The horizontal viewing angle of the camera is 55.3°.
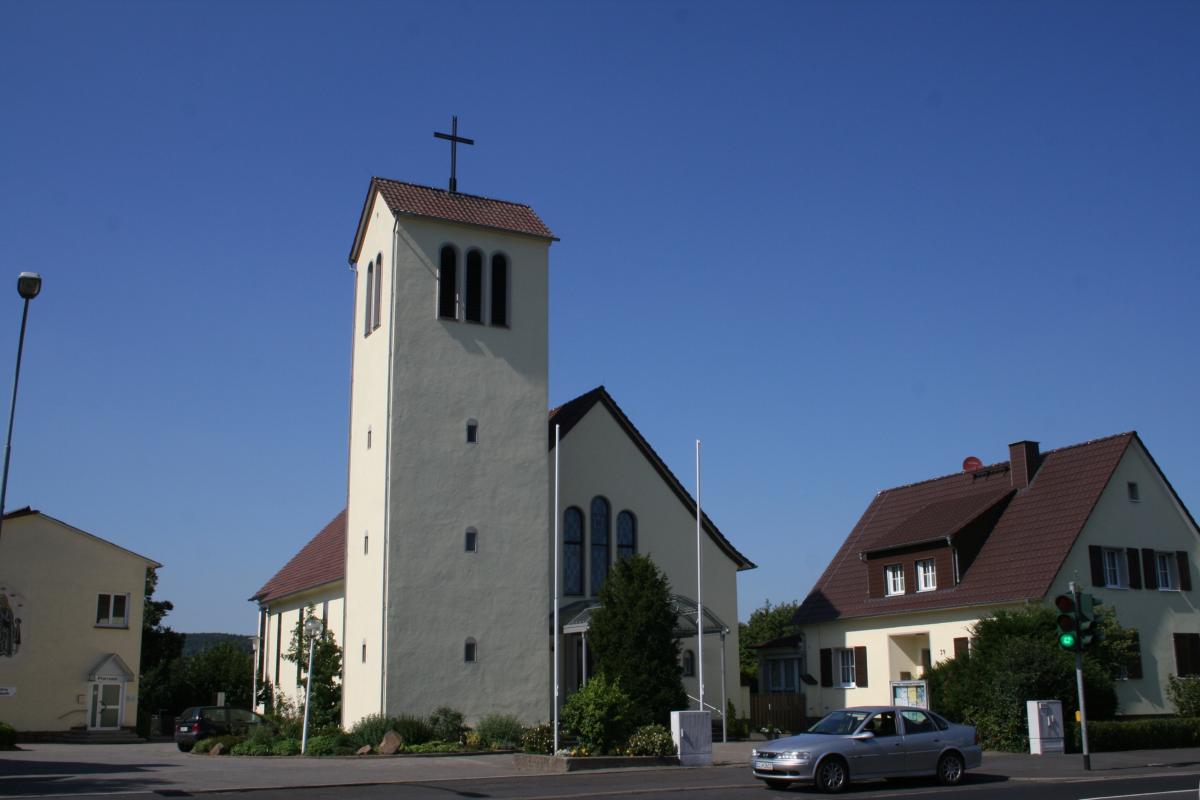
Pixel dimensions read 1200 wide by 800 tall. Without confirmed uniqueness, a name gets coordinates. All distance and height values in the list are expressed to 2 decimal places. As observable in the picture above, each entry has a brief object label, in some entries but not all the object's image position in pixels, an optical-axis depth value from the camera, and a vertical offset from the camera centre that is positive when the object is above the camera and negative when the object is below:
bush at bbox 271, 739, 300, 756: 29.55 -2.27
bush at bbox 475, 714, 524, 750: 30.47 -2.01
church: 31.97 +4.81
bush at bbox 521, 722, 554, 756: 25.64 -1.89
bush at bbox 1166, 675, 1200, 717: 34.69 -1.39
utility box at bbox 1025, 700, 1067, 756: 27.75 -1.81
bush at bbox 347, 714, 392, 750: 29.77 -1.89
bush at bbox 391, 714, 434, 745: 30.08 -1.88
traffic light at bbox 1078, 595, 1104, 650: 22.12 +0.48
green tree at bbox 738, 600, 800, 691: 70.31 +1.71
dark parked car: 34.81 -1.98
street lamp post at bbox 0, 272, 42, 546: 20.62 +6.60
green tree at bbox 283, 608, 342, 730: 33.91 -0.80
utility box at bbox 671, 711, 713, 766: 24.66 -1.76
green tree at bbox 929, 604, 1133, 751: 28.84 -0.70
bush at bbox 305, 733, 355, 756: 29.19 -2.21
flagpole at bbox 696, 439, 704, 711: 28.64 +0.92
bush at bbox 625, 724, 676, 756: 24.44 -1.87
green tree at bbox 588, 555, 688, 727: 27.16 +0.35
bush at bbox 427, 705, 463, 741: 30.80 -1.81
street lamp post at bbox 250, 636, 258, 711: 48.62 -0.16
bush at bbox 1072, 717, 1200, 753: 29.16 -2.18
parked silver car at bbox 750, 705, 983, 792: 19.45 -1.68
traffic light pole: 22.26 -0.88
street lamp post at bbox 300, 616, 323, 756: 28.64 +0.40
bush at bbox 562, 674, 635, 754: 24.12 -1.29
